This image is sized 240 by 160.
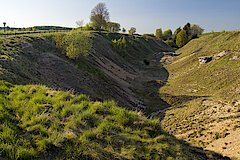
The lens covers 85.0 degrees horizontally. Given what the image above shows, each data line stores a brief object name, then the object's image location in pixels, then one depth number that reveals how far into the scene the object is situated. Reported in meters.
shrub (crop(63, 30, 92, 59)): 28.69
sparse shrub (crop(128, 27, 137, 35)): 118.95
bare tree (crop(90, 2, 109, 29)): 86.62
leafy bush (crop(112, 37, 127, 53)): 64.11
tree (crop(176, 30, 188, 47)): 88.53
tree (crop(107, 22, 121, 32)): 118.44
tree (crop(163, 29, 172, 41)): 137.50
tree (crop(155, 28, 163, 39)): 137.00
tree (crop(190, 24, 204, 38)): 102.38
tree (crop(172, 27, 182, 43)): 110.51
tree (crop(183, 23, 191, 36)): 95.41
